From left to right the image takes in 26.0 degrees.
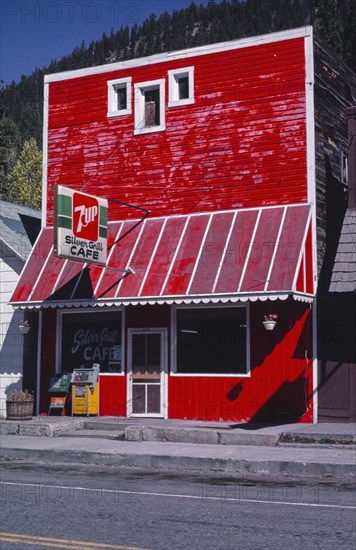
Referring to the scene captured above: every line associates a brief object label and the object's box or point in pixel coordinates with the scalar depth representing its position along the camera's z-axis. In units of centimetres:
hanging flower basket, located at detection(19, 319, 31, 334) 2056
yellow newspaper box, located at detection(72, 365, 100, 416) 2023
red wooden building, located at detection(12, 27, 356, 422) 1844
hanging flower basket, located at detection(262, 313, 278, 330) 1761
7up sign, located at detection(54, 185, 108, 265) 1766
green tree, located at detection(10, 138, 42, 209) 7012
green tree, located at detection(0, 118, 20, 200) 6125
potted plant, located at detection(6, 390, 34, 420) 1989
